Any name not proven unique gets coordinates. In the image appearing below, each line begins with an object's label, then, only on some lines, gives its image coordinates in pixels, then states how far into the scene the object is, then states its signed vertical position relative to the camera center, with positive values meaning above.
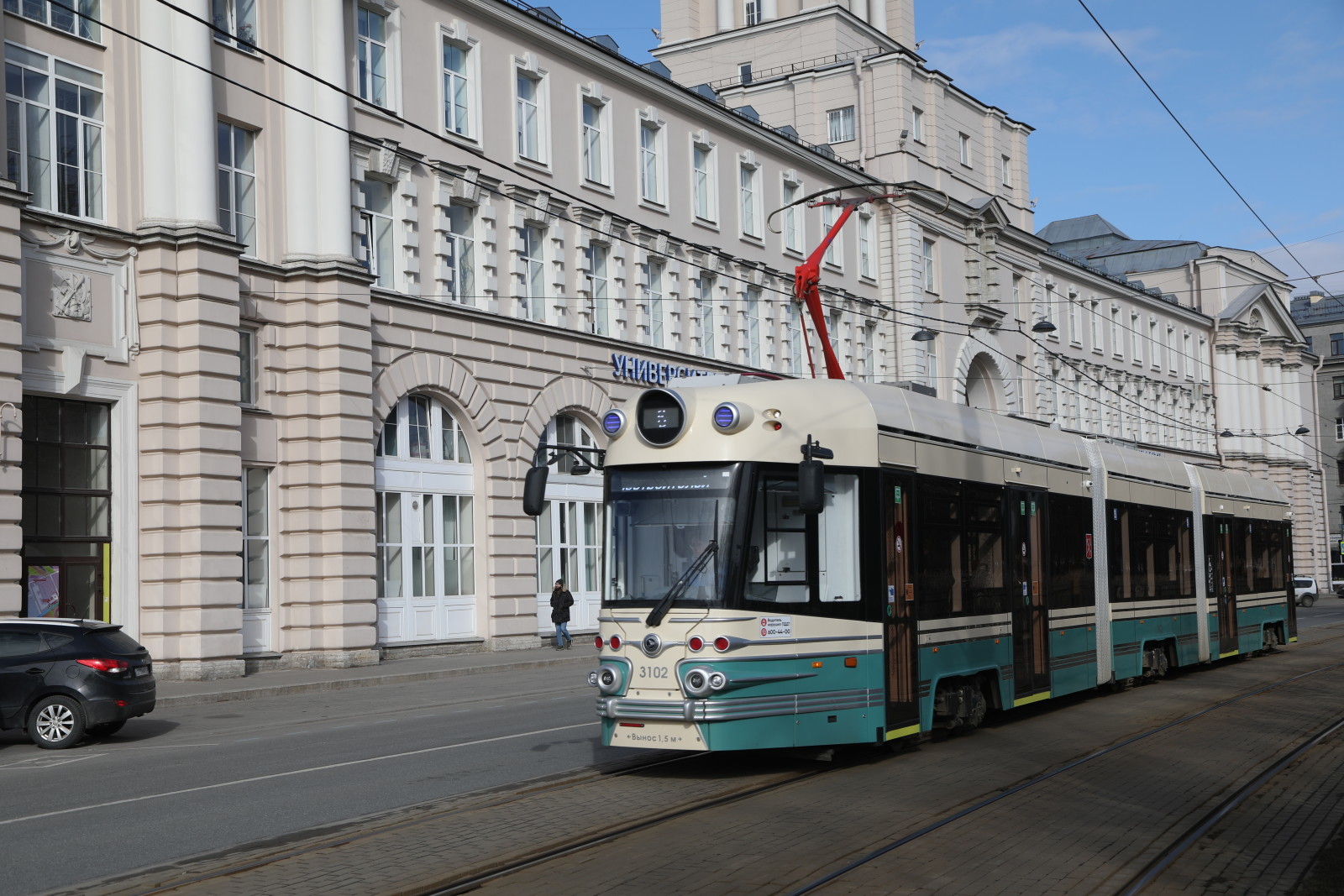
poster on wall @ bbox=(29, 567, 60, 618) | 24.09 -0.73
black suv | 17.17 -1.55
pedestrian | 33.25 -1.59
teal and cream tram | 11.43 -0.33
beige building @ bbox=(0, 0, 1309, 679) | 24.98 +4.86
